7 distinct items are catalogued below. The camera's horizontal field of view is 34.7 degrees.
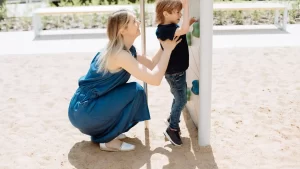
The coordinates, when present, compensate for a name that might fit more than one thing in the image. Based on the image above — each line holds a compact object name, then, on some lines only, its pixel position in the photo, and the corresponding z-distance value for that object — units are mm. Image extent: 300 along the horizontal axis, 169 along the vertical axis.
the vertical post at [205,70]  3174
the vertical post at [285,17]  8008
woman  3258
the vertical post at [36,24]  7999
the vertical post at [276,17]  8388
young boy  3227
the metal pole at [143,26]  3604
